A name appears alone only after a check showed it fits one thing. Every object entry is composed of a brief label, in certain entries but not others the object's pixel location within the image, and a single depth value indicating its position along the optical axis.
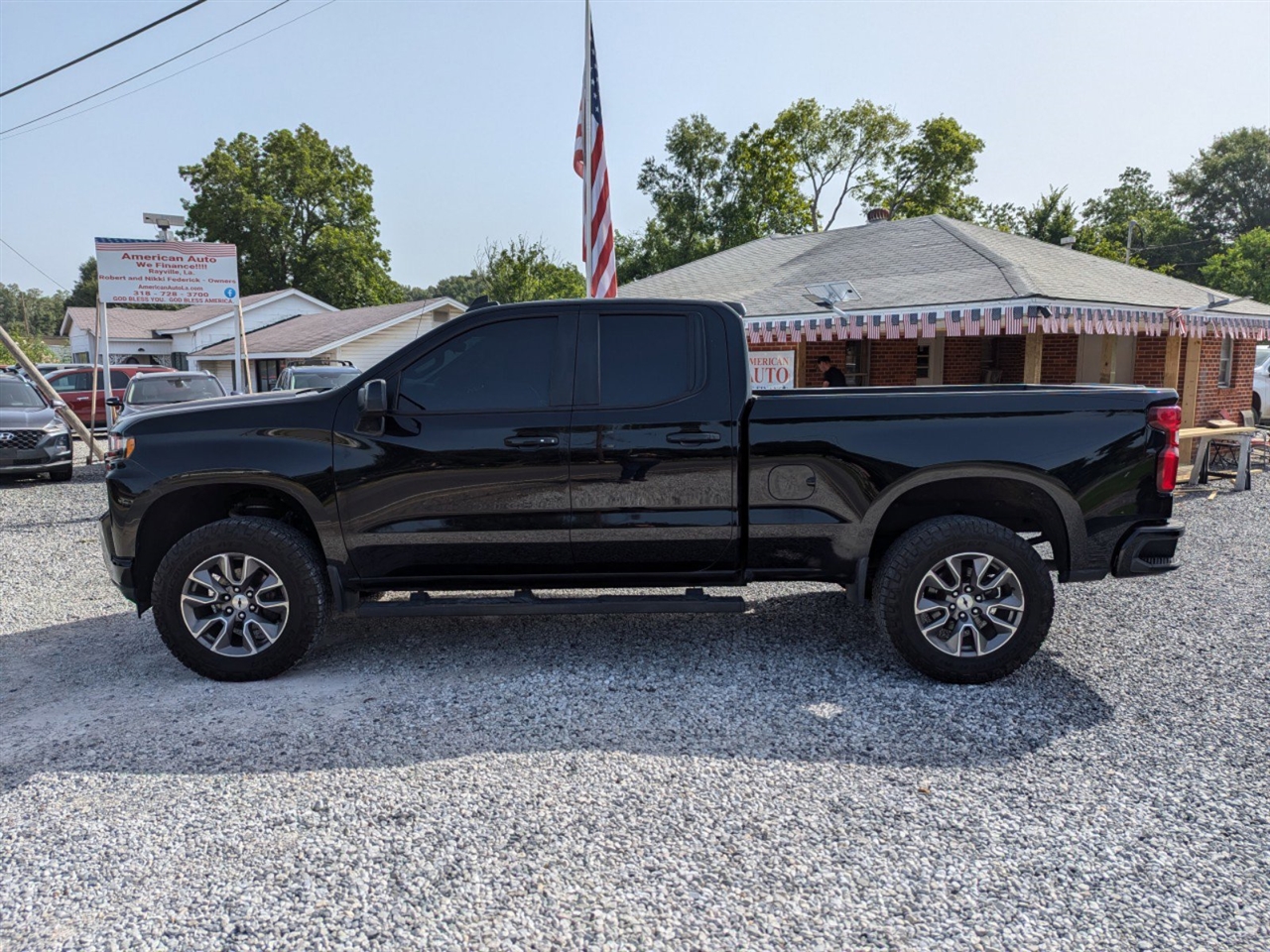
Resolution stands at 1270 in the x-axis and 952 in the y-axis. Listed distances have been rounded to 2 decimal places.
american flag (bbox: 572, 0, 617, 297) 10.21
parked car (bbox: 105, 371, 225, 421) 14.44
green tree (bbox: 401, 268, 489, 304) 86.15
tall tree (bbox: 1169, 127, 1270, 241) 61.78
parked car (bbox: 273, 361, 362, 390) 14.78
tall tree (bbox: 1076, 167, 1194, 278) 58.56
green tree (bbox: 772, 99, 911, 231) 42.59
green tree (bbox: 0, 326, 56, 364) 42.65
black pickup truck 4.39
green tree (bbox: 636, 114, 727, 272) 41.41
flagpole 10.38
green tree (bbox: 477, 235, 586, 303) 31.64
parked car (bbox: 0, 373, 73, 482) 12.82
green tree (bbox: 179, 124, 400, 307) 52.50
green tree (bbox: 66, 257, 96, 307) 88.81
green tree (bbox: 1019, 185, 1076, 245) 30.92
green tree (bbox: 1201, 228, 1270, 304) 46.00
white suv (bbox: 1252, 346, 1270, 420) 20.42
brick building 11.64
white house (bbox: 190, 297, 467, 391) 30.11
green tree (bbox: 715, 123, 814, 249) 39.97
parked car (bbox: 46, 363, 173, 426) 20.09
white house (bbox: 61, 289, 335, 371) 37.84
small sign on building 10.77
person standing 15.17
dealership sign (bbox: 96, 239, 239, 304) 14.94
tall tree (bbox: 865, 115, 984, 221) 42.22
